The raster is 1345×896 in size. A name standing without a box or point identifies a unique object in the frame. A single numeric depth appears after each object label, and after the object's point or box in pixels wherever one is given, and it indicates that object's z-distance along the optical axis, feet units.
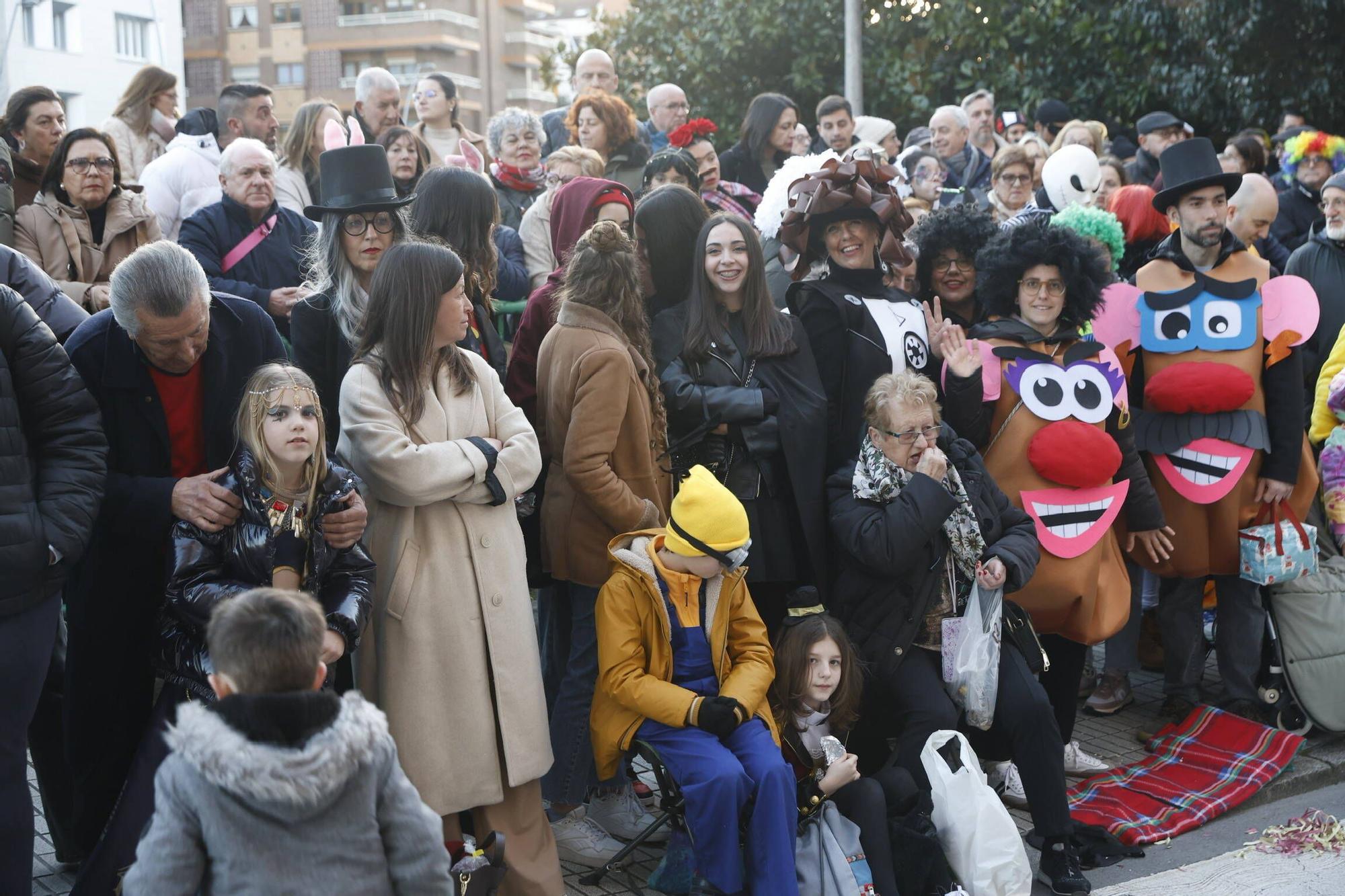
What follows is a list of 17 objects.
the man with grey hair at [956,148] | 31.94
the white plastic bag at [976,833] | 13.75
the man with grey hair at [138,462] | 12.20
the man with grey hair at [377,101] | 25.39
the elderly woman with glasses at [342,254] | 14.48
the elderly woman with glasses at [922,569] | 14.94
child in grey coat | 8.95
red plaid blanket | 16.40
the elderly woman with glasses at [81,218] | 17.72
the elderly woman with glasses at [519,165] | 24.59
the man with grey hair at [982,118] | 33.71
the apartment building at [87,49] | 109.91
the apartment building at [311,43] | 175.11
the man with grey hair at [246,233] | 17.99
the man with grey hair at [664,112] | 28.71
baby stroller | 18.75
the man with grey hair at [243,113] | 24.98
